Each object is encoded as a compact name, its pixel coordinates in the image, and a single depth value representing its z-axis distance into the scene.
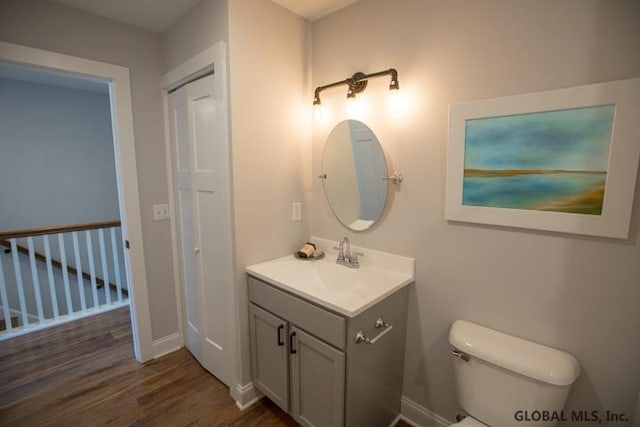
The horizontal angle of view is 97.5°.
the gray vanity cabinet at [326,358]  1.28
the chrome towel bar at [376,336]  1.26
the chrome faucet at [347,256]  1.77
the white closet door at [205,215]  1.70
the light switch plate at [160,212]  2.19
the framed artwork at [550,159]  1.00
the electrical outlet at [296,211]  1.98
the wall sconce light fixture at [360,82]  1.51
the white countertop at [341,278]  1.30
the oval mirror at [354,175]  1.68
